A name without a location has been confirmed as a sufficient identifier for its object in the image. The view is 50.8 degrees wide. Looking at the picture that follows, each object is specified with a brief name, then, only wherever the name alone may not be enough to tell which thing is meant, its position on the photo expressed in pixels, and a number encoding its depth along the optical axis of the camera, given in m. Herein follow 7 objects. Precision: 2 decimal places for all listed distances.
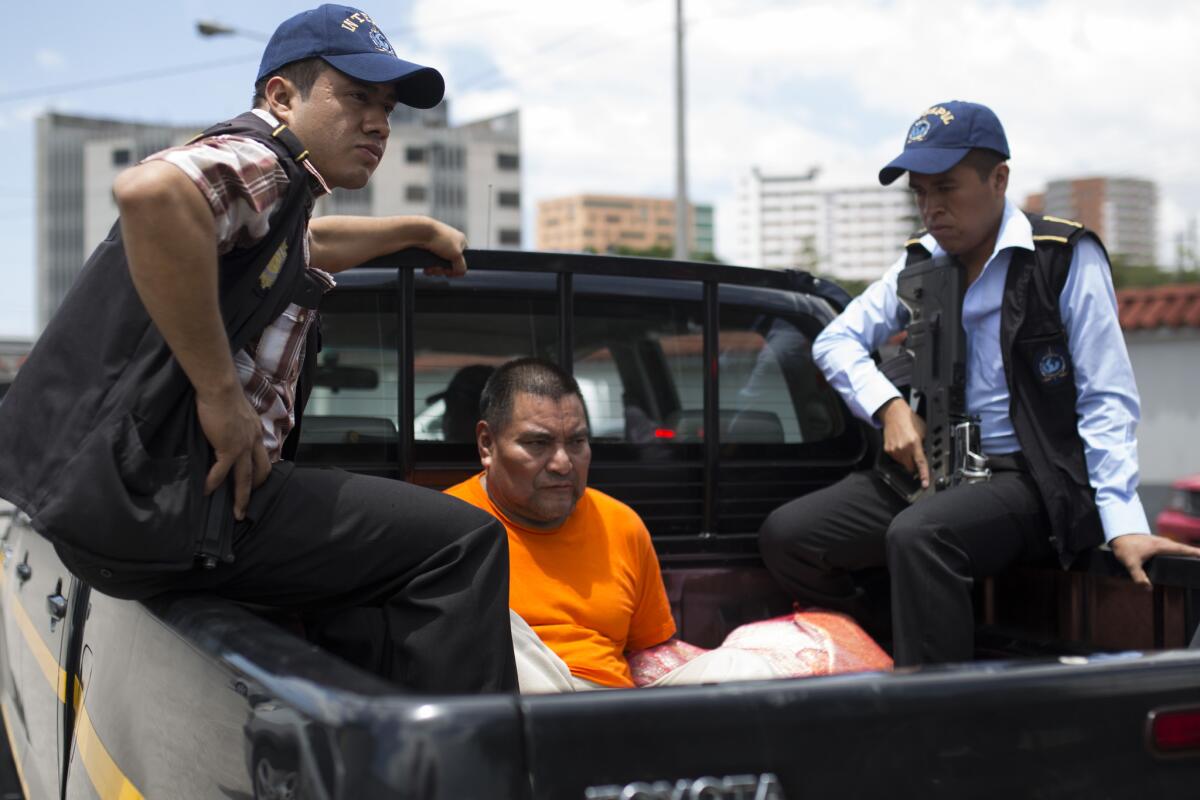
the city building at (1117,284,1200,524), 18.78
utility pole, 15.05
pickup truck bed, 1.21
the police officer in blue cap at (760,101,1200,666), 2.73
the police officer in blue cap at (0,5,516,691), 1.77
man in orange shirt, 2.78
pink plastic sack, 2.91
